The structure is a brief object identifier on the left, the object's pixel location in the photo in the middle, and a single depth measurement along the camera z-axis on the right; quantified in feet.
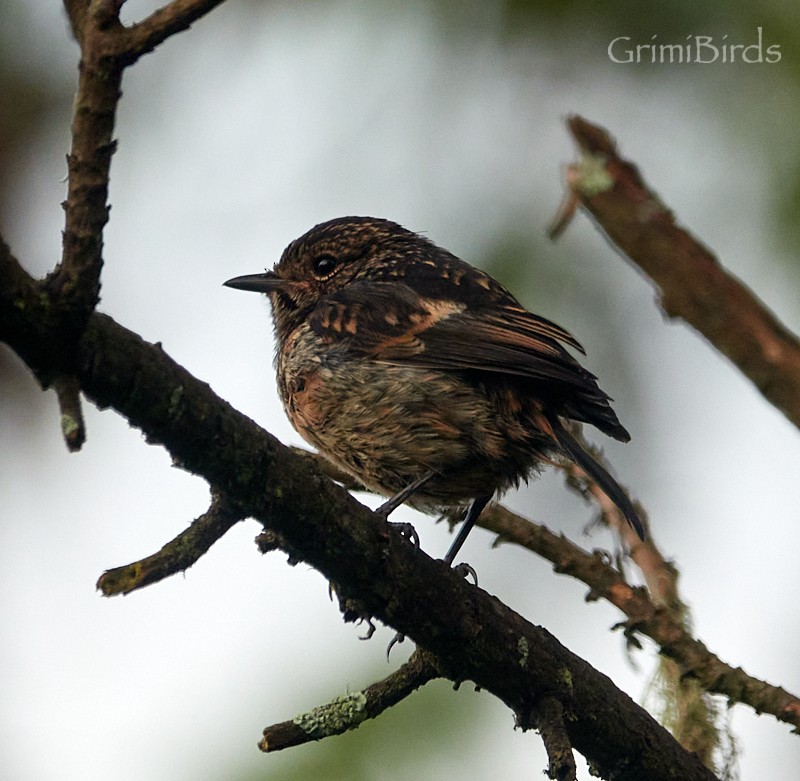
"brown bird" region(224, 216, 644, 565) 26.09
